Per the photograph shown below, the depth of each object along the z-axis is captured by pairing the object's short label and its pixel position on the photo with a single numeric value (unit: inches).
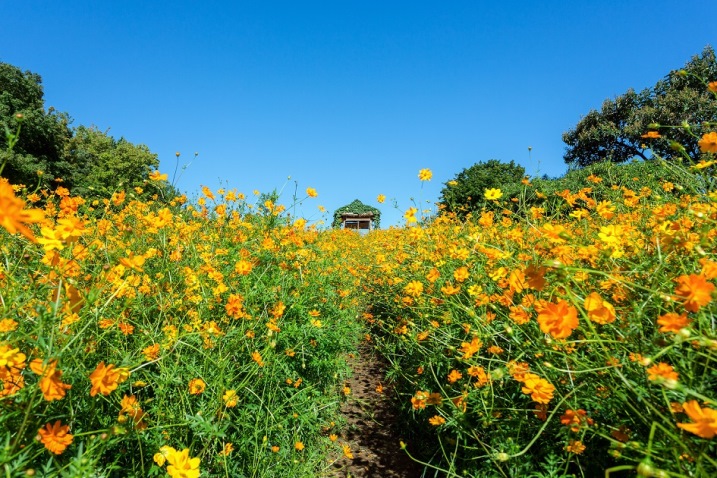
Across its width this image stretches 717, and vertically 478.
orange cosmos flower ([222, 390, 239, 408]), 60.3
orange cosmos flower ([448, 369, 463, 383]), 78.2
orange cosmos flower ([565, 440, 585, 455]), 52.3
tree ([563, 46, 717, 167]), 717.3
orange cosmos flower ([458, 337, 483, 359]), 67.7
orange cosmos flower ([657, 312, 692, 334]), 35.8
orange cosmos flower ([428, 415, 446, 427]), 77.4
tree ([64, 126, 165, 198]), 913.5
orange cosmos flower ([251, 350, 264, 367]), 70.2
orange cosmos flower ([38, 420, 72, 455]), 38.7
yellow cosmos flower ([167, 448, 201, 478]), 43.1
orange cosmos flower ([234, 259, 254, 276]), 85.7
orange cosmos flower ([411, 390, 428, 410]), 74.8
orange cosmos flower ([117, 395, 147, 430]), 50.2
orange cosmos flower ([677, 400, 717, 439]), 28.1
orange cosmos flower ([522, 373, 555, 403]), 52.7
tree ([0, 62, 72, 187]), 649.6
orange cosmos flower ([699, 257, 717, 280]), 37.6
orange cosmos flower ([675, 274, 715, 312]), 34.6
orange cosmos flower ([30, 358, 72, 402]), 36.4
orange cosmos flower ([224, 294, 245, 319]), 73.9
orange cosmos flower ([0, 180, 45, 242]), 26.3
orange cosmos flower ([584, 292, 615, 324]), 40.8
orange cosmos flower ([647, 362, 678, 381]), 32.4
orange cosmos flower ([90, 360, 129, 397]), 40.1
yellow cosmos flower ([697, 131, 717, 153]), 56.2
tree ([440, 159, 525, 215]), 904.9
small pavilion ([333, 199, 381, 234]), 1081.0
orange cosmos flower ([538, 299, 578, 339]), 38.2
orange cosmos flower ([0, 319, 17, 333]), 47.1
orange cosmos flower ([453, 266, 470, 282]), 88.6
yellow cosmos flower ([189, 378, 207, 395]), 61.9
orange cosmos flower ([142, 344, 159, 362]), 58.8
